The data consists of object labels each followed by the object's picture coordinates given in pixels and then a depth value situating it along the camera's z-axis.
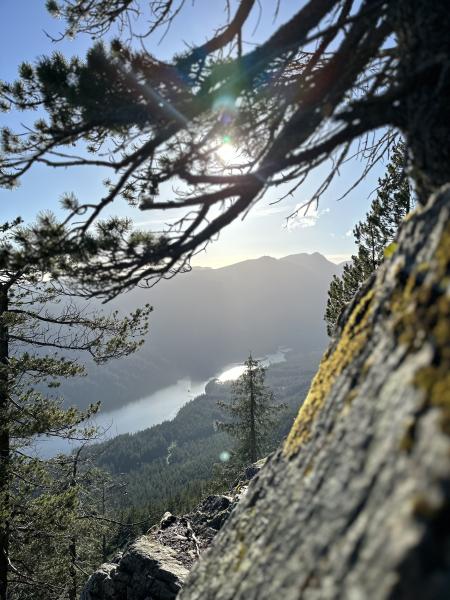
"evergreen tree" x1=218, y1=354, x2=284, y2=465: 30.97
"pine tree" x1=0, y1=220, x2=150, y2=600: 8.97
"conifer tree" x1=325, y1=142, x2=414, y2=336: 14.46
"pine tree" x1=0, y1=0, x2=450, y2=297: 3.06
